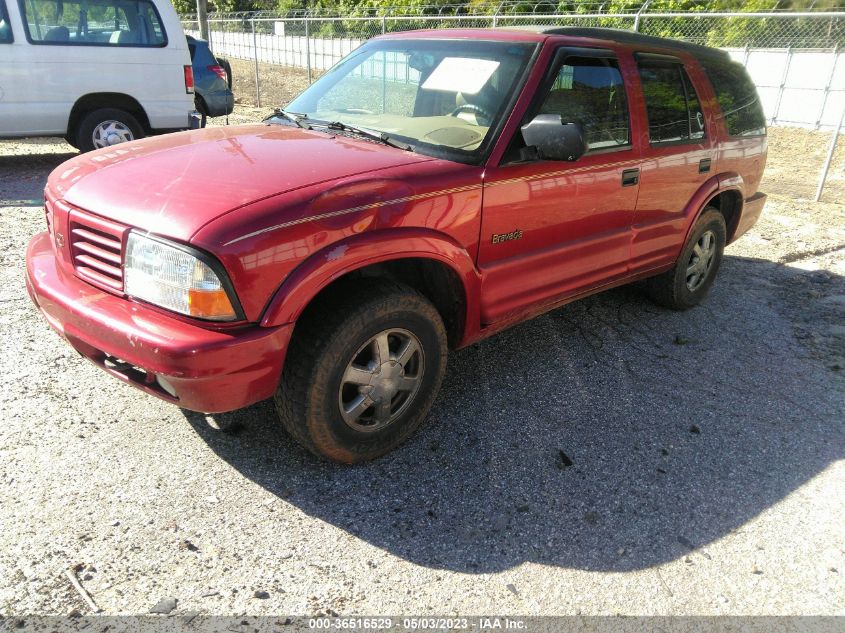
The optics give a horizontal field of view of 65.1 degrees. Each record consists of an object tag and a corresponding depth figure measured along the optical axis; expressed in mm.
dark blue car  10633
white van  7578
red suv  2422
